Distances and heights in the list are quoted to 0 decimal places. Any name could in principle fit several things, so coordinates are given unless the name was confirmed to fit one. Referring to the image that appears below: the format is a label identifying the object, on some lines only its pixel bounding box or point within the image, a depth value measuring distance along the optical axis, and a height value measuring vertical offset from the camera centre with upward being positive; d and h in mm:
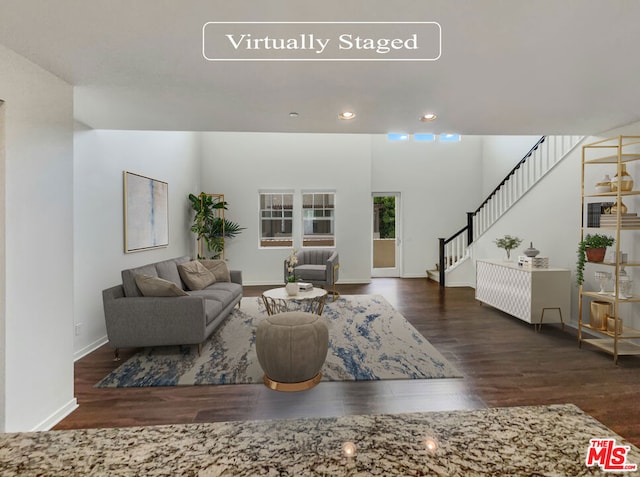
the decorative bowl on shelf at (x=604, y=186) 3691 +469
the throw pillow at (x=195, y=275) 4668 -701
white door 8711 -153
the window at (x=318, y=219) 7812 +181
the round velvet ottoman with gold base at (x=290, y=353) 2768 -1049
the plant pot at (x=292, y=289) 4312 -796
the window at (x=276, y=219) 7766 +173
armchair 6176 -849
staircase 4873 +568
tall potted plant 6758 +43
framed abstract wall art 4430 +189
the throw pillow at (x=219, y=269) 5207 -665
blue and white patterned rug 2998 -1319
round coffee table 4207 -878
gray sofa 3324 -911
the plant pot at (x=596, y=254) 3691 -281
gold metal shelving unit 3415 -367
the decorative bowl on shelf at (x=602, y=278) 3689 -549
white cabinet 4379 -879
